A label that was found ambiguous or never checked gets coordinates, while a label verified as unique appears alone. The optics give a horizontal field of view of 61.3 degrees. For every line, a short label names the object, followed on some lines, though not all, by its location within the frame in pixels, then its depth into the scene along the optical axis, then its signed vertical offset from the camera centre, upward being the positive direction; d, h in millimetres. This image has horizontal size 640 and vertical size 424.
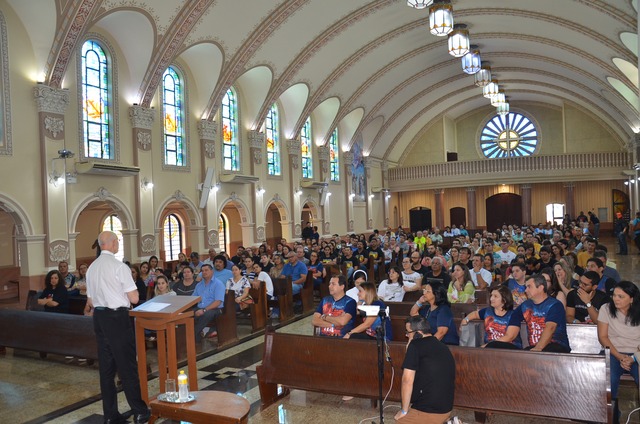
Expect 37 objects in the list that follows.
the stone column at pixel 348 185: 25250 +1362
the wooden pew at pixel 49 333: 7152 -1498
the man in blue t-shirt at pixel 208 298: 8219 -1224
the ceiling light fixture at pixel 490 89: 21750 +4822
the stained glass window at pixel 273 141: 19828 +2810
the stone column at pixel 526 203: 27328 +207
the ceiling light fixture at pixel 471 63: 18362 +5024
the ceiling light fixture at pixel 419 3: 12008 +4669
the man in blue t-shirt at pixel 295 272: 10914 -1153
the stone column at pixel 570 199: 26859 +320
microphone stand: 4326 -1013
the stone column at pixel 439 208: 29266 +137
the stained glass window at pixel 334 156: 24391 +2650
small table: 4090 -1482
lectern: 5309 -1053
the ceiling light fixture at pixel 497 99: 22625 +4590
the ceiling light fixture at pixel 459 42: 15961 +4979
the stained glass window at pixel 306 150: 22266 +2733
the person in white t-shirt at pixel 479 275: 8793 -1085
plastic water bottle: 4387 -1375
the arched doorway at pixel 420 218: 31016 -413
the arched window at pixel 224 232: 21297 -519
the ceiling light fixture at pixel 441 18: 13812 +4930
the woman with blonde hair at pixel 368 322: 5977 -1227
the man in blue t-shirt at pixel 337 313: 6012 -1115
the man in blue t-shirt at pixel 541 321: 5160 -1119
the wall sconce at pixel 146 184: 14211 +1008
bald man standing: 5145 -965
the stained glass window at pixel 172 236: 18939 -551
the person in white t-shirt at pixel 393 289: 8109 -1167
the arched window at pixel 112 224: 17422 -35
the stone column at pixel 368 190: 27156 +1178
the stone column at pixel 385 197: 29344 +851
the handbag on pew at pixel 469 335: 5863 -1366
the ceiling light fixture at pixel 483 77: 20180 +4972
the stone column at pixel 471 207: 28453 +114
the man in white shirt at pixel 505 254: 11797 -1018
